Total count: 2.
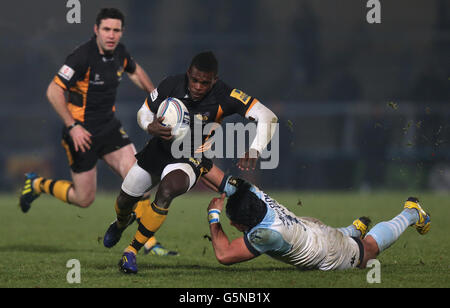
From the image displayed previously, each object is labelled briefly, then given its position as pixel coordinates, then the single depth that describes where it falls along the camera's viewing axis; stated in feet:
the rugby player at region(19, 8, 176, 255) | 53.52
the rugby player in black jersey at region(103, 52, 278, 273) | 42.04
